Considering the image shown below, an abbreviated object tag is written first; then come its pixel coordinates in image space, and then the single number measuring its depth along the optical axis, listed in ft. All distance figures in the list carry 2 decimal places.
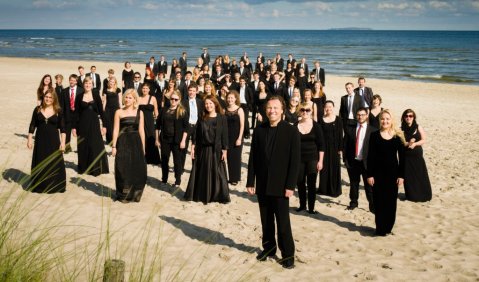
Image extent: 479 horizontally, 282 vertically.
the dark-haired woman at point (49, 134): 27.53
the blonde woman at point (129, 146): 26.17
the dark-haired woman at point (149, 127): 36.22
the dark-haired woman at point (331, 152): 28.19
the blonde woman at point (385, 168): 22.50
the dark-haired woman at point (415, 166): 28.45
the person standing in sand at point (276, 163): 17.83
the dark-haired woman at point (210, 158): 26.94
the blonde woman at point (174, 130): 29.73
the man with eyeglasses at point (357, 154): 26.17
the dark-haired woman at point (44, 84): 32.08
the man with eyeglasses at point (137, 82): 45.72
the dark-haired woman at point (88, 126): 31.76
